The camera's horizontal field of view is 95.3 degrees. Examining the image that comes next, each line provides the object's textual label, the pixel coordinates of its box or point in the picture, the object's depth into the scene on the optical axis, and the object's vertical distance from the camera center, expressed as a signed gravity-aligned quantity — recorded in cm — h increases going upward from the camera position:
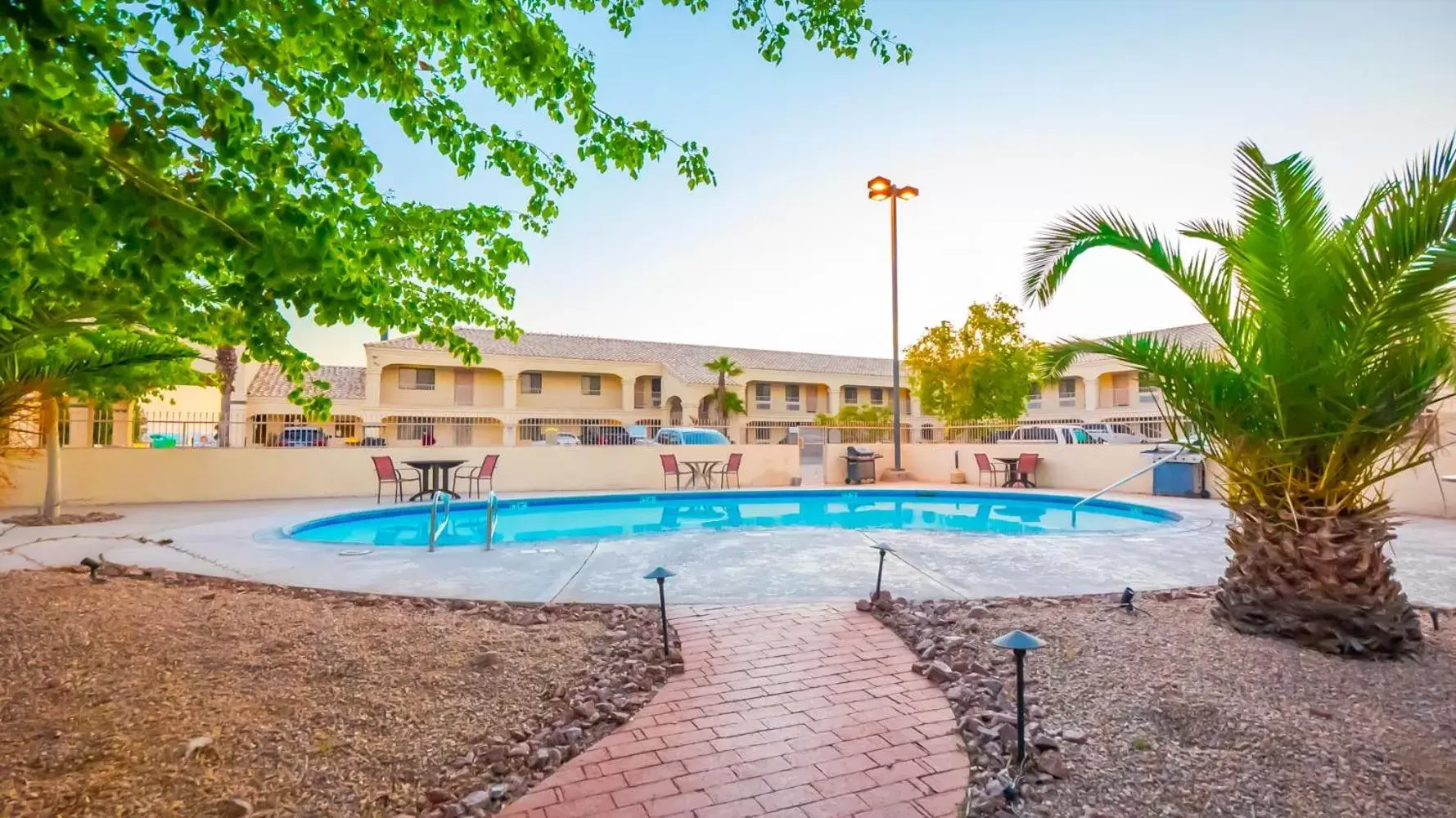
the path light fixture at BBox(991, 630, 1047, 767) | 247 -84
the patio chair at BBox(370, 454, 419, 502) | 1193 -73
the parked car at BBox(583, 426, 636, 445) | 1616 -12
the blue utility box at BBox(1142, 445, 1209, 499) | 1278 -88
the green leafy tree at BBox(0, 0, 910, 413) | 184 +114
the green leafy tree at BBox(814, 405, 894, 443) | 3397 +80
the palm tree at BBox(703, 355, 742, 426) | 3447 +193
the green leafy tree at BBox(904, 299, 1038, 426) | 2555 +262
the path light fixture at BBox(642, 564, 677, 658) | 382 -84
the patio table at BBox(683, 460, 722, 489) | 1513 -92
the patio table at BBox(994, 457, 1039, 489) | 1520 -104
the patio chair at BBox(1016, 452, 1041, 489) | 1512 -80
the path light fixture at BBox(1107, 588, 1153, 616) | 454 -120
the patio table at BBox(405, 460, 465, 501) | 1168 -75
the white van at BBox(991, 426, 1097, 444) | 1608 -9
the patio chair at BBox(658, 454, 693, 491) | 1462 -76
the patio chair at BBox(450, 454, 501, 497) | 1329 -90
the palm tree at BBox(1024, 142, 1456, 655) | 352 +33
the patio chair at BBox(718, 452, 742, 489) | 1495 -74
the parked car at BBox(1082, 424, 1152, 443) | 1464 -5
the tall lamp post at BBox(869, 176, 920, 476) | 1458 +426
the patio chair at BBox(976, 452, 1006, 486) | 1570 -92
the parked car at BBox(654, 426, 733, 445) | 1897 -12
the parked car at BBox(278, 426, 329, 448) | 1884 -11
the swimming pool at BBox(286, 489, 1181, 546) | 1005 -154
